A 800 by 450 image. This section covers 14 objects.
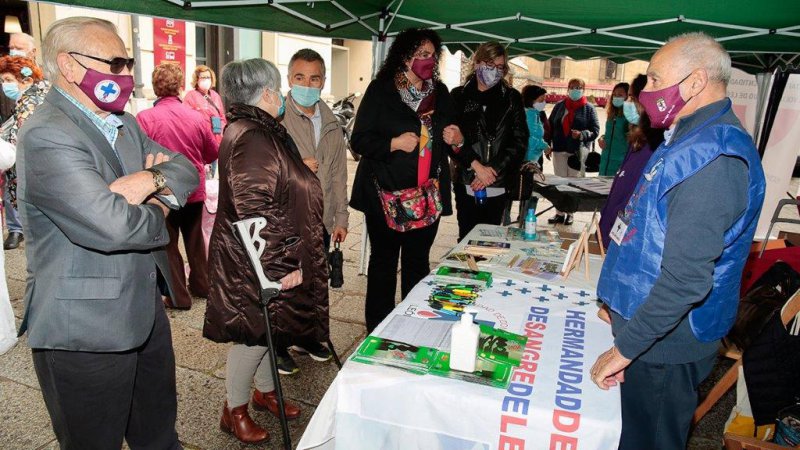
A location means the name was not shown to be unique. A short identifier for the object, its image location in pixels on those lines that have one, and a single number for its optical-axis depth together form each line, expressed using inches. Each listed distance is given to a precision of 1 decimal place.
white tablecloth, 53.1
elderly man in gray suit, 54.5
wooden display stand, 94.3
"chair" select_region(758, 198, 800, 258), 155.0
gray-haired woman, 80.0
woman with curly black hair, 115.3
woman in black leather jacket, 144.6
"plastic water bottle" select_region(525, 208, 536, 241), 117.9
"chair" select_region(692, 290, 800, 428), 101.3
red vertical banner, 315.6
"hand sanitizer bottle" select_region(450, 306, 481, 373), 58.2
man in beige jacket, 113.6
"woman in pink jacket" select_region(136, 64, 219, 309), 142.1
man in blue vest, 51.7
